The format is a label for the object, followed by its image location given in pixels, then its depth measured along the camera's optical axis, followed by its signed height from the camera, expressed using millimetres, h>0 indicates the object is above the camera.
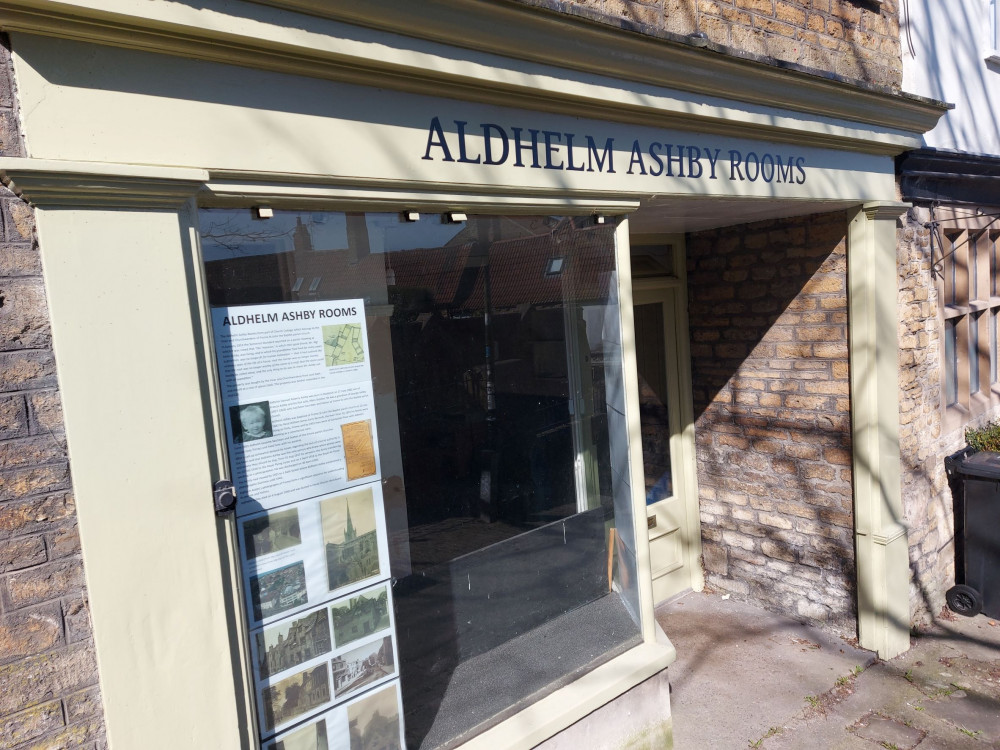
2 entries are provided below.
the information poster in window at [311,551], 2371 -746
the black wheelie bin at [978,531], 5215 -1821
